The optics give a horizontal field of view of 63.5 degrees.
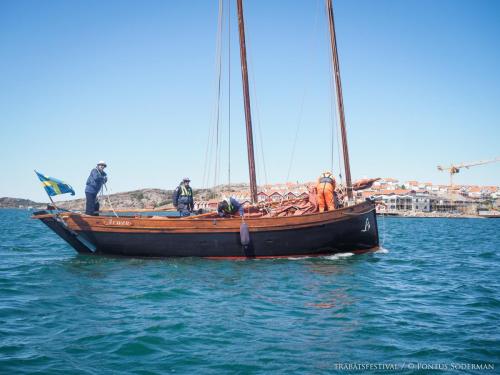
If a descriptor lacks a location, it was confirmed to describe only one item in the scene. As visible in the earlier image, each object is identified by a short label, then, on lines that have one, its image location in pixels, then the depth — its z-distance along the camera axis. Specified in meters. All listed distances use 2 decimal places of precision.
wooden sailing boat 14.40
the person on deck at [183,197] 16.05
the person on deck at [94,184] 15.01
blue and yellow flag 14.69
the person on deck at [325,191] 15.31
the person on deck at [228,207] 15.16
